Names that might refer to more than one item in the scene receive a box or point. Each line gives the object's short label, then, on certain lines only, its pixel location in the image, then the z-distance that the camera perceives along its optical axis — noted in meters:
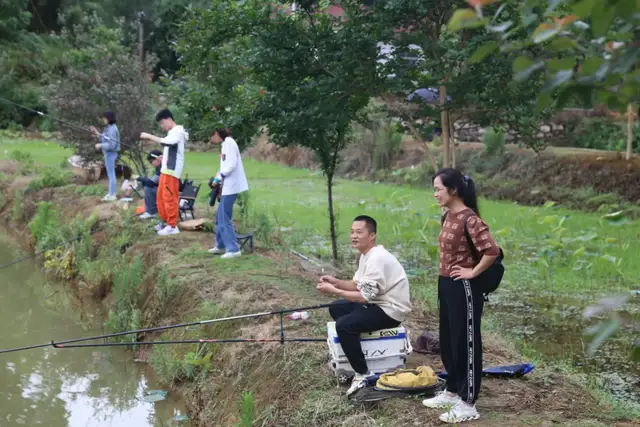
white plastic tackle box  5.18
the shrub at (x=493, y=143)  18.77
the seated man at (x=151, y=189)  11.02
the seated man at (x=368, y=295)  5.05
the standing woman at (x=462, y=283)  4.64
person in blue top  11.98
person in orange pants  9.51
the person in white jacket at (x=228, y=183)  8.57
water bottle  6.66
